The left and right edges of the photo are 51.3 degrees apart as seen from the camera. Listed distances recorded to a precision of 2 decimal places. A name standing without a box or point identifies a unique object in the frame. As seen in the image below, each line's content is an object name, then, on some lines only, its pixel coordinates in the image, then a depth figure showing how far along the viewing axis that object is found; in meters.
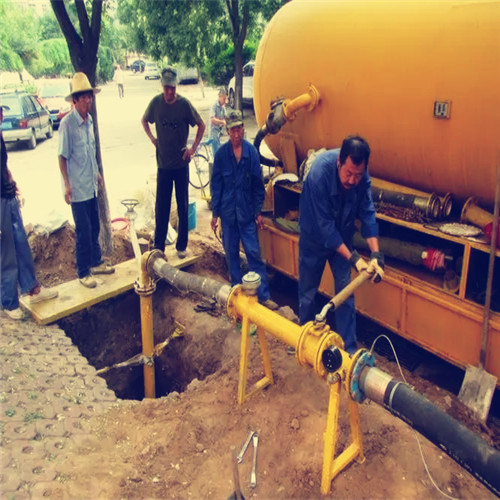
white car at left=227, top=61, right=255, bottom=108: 18.38
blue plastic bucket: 7.12
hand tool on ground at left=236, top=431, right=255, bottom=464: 2.63
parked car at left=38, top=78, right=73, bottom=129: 17.48
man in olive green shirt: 5.31
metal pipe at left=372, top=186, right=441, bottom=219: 4.01
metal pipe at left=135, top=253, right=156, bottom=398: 4.81
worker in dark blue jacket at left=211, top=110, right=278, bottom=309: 4.65
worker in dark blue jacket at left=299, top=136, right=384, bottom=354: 3.45
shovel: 3.59
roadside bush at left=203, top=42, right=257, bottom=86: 21.52
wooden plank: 4.88
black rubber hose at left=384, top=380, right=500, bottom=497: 2.29
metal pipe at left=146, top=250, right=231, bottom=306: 3.74
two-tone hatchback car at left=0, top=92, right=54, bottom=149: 13.94
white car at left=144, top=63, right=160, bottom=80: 41.33
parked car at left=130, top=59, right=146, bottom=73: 52.81
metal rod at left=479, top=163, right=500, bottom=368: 3.42
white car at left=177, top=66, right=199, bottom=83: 32.26
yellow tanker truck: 3.58
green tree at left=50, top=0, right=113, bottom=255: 5.24
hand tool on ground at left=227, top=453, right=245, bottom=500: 2.21
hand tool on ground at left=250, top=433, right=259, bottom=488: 2.88
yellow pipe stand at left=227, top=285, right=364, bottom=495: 2.88
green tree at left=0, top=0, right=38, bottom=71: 27.91
